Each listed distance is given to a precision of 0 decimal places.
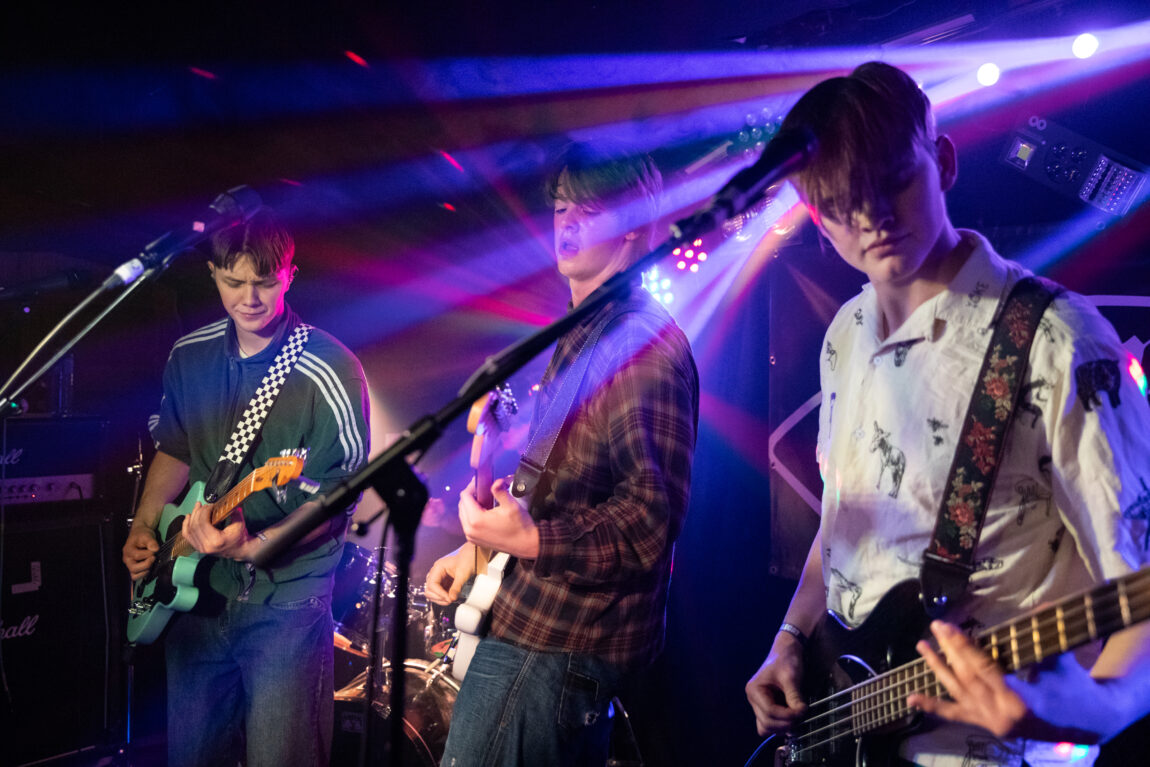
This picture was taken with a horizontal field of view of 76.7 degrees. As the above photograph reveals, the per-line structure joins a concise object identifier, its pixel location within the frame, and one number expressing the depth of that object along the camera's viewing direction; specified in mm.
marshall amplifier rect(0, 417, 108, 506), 4160
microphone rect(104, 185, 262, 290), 2165
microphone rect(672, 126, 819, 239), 1241
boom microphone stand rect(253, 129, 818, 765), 1265
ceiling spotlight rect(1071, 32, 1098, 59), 2711
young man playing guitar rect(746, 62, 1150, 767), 1164
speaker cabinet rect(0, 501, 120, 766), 3975
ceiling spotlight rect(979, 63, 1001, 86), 2951
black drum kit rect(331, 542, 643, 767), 3719
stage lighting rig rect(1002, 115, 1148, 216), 2718
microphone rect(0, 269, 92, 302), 2326
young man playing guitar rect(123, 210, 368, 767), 2799
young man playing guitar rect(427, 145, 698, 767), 1858
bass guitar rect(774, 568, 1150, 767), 1062
